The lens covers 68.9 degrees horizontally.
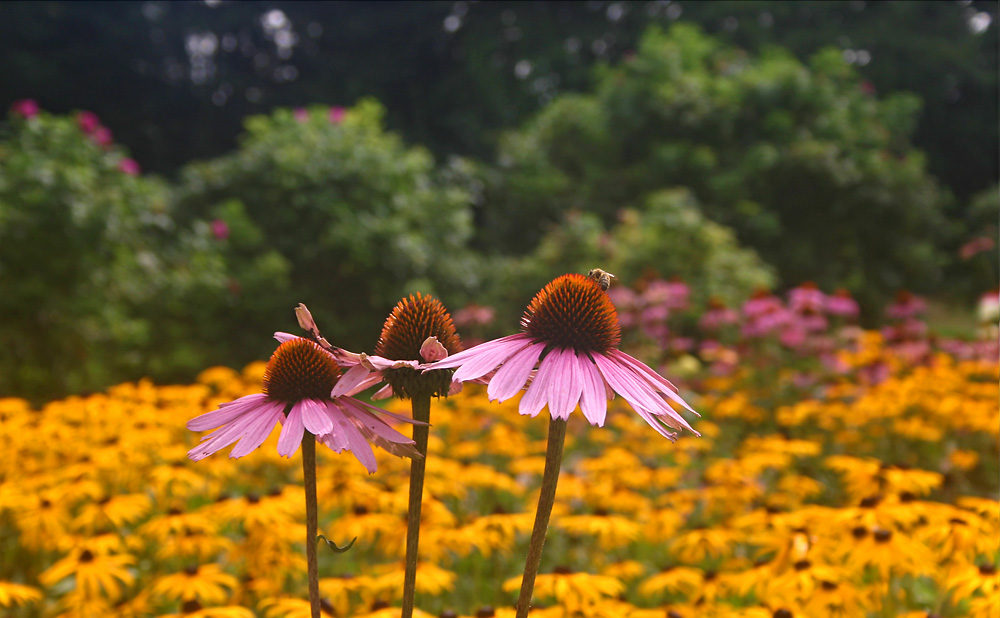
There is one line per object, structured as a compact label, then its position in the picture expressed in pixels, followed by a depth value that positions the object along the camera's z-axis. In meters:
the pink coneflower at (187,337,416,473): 0.81
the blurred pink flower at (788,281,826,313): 5.25
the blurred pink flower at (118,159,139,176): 5.47
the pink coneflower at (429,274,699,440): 0.77
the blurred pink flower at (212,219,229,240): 5.88
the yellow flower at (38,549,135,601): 1.67
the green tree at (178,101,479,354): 6.14
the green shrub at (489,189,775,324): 6.96
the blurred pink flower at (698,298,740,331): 5.49
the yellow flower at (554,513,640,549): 2.09
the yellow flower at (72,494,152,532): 1.99
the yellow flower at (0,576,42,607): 1.58
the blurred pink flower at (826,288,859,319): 5.32
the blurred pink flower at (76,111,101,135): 5.24
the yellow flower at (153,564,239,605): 1.68
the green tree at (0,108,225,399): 4.48
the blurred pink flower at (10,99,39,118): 5.29
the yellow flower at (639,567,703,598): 1.87
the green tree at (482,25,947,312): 9.44
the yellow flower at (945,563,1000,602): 1.46
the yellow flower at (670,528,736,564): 2.08
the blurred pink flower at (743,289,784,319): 5.17
